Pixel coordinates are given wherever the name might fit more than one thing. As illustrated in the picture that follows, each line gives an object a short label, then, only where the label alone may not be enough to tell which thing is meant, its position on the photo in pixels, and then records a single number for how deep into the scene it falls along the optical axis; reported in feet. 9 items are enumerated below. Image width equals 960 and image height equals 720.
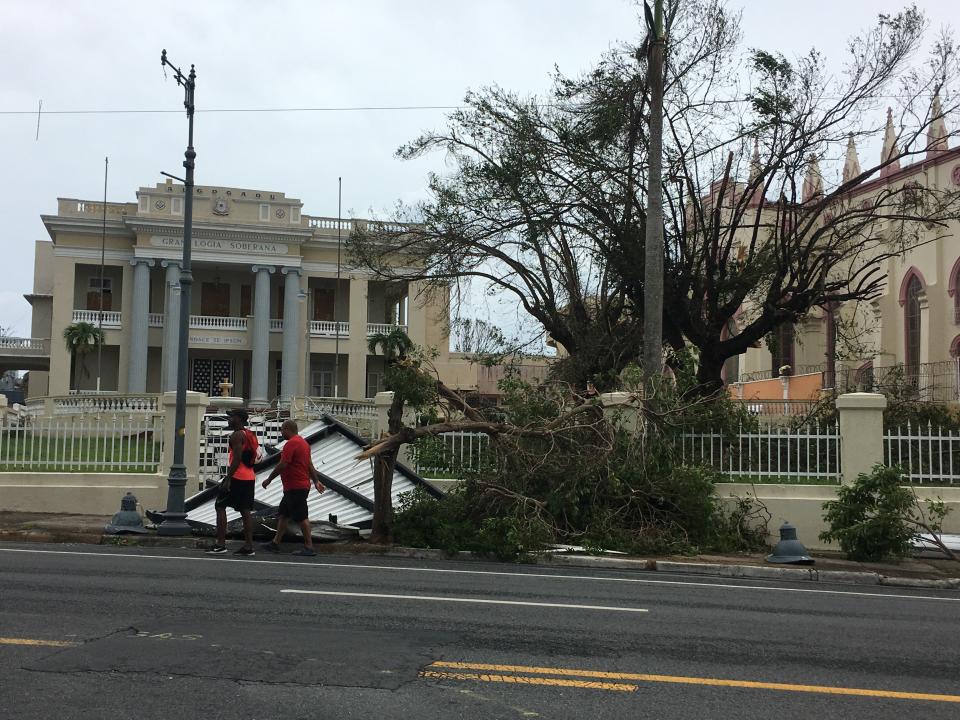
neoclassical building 147.43
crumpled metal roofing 44.34
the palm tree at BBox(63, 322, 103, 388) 144.05
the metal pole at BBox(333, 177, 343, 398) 154.94
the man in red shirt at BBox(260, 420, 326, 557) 37.76
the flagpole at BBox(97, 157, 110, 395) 145.69
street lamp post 43.11
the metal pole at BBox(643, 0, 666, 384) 47.85
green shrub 39.96
